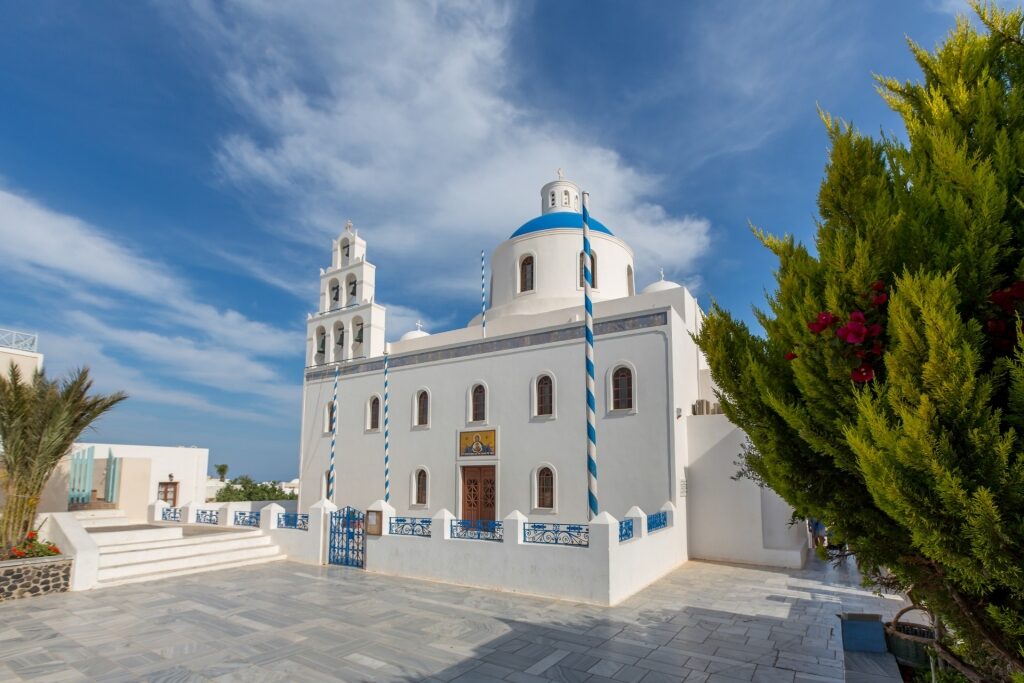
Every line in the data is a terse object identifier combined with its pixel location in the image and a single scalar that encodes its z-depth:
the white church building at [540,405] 11.87
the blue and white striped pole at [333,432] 17.45
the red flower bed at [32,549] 8.82
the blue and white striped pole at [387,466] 15.17
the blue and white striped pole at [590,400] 9.02
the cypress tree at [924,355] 2.27
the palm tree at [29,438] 9.27
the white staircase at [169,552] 9.77
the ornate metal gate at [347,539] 11.01
